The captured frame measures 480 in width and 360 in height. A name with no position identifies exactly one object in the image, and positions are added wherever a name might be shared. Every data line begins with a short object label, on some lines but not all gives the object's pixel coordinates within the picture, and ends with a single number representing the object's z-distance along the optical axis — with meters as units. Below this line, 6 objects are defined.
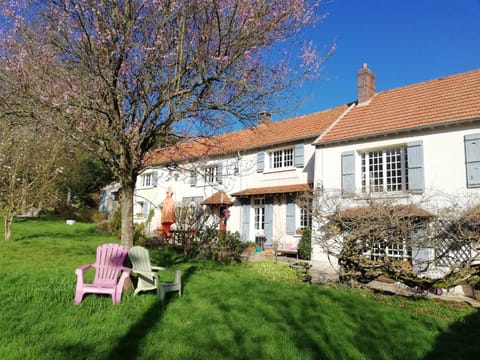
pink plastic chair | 5.53
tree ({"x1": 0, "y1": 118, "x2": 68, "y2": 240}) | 13.52
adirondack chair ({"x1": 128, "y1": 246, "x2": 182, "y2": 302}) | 6.18
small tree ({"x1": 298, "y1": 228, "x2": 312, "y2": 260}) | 14.22
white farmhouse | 10.68
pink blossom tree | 5.98
